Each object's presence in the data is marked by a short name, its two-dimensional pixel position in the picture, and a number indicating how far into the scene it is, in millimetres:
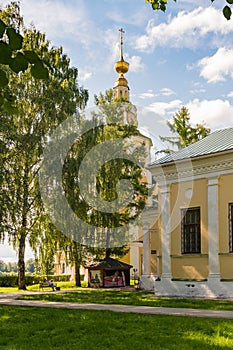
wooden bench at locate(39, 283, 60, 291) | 25202
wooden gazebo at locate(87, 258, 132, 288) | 26031
